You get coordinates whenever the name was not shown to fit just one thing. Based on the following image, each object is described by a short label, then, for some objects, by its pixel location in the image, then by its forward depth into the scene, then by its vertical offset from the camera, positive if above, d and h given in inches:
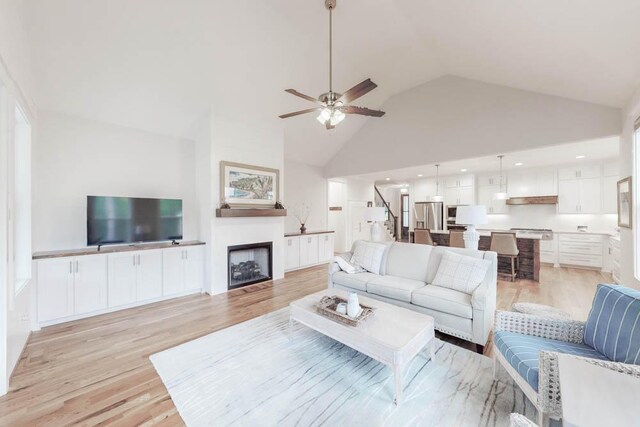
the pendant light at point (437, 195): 298.7 +22.7
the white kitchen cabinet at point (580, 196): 232.8 +16.3
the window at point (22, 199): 106.7 +5.7
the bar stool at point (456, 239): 215.3 -22.4
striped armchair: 54.4 -33.9
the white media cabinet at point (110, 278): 122.3 -36.2
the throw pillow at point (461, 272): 110.6 -26.9
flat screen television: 139.4 -4.3
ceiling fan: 103.1 +47.8
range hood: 252.1 +13.3
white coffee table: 72.8 -38.7
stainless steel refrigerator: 320.5 -2.7
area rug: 68.3 -54.8
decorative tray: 85.6 -35.9
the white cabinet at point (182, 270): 158.1 -37.1
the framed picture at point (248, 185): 175.0 +20.6
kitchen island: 197.0 -34.5
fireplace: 181.8 -39.0
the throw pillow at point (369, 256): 149.6 -26.0
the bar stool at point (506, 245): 193.8 -25.1
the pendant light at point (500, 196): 244.7 +17.0
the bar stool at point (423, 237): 235.8 -22.5
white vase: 88.8 -33.3
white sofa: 99.3 -35.9
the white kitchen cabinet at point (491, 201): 285.6 +13.8
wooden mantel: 167.8 +0.5
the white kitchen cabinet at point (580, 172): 232.1 +39.1
